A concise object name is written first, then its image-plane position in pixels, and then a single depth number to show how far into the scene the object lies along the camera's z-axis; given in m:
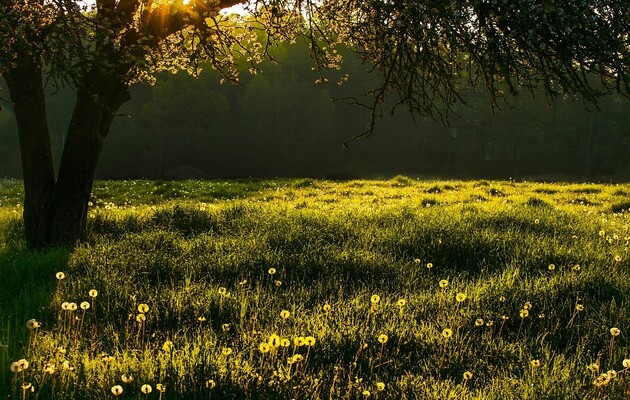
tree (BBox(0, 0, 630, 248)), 6.95
